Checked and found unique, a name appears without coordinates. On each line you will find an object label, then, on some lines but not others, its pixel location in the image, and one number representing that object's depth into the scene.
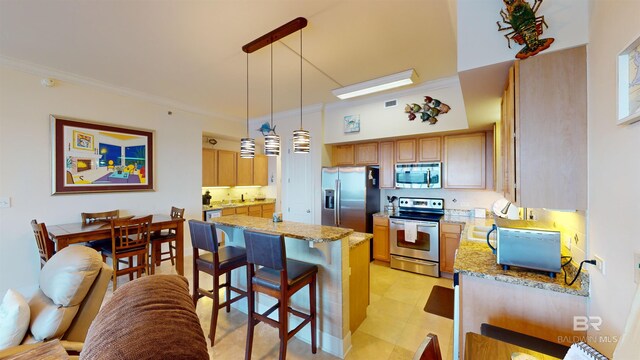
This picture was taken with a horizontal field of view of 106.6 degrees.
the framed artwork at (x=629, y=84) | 0.93
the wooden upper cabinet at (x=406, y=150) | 3.88
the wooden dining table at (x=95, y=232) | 2.56
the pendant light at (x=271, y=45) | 2.14
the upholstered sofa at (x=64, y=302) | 1.35
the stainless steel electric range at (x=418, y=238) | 3.50
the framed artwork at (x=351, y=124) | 4.14
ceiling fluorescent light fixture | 3.00
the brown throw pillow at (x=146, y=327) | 0.72
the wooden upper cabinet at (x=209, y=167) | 4.95
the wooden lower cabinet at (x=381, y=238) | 3.91
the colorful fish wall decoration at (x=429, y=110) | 3.42
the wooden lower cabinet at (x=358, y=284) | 2.20
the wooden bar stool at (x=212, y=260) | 2.08
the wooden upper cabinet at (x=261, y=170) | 6.13
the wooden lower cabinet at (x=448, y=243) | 3.37
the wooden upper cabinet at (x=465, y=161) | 3.41
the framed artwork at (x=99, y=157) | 3.13
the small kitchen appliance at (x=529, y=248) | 1.41
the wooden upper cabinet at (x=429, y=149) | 3.70
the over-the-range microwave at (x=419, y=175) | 3.68
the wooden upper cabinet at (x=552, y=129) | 1.35
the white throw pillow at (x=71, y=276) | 1.43
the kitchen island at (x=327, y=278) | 1.97
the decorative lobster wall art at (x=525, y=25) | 1.30
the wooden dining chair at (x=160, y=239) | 3.36
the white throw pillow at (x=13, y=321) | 1.29
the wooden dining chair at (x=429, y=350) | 0.70
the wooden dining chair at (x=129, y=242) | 2.84
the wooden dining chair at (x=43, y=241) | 2.53
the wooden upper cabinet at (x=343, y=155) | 4.46
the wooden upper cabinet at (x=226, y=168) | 5.30
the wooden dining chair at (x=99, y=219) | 3.04
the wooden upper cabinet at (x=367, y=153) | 4.23
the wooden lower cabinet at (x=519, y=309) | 1.33
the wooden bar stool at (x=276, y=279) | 1.71
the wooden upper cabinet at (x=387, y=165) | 4.06
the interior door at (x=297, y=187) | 4.63
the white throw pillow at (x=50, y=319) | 1.37
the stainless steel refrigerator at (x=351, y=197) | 3.98
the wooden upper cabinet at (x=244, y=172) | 5.69
